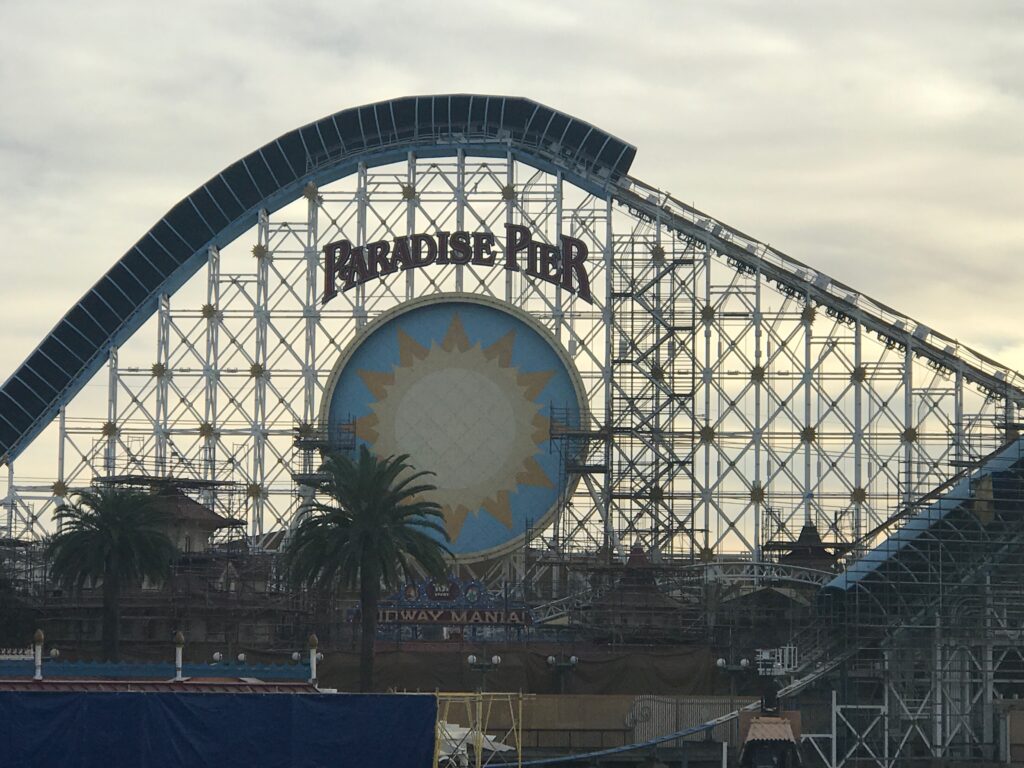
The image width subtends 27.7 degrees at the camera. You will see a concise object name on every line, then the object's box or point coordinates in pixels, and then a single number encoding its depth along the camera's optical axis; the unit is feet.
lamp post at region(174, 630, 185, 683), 193.46
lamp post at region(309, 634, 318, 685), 184.55
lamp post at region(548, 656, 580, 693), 304.30
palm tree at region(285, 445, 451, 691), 290.15
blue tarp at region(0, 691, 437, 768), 171.12
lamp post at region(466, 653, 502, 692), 286.87
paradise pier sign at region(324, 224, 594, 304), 373.81
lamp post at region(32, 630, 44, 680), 179.52
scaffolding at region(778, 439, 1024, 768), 275.18
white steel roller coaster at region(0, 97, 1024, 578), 363.35
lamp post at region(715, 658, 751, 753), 295.42
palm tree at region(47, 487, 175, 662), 316.81
